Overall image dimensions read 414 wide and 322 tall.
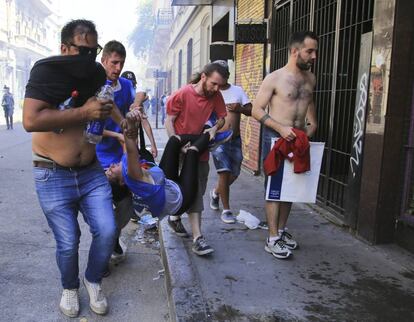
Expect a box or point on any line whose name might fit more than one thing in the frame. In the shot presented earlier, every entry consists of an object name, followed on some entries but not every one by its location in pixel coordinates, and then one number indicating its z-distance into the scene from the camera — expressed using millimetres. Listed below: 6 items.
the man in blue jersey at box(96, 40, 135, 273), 3713
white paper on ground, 5090
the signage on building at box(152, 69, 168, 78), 26650
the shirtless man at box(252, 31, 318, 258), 4012
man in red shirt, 4117
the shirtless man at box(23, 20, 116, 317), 2727
